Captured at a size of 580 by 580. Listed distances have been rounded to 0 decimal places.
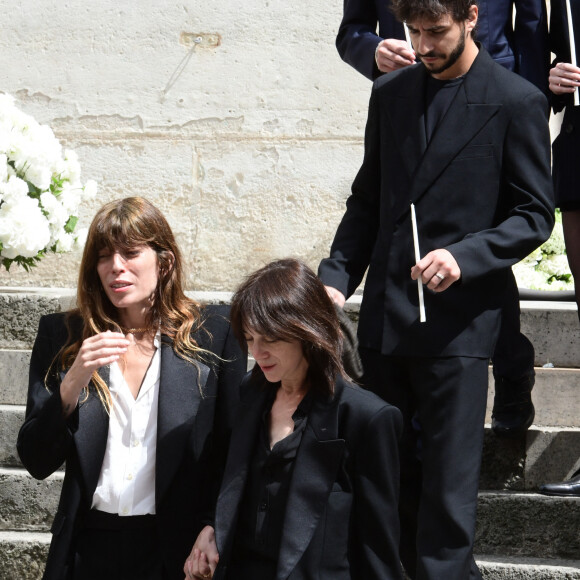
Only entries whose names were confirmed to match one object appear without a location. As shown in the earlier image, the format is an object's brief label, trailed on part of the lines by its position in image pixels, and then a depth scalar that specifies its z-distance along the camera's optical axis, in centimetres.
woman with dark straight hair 489
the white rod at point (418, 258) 623
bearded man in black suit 617
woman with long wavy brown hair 582
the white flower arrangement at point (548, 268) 1041
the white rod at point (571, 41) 762
